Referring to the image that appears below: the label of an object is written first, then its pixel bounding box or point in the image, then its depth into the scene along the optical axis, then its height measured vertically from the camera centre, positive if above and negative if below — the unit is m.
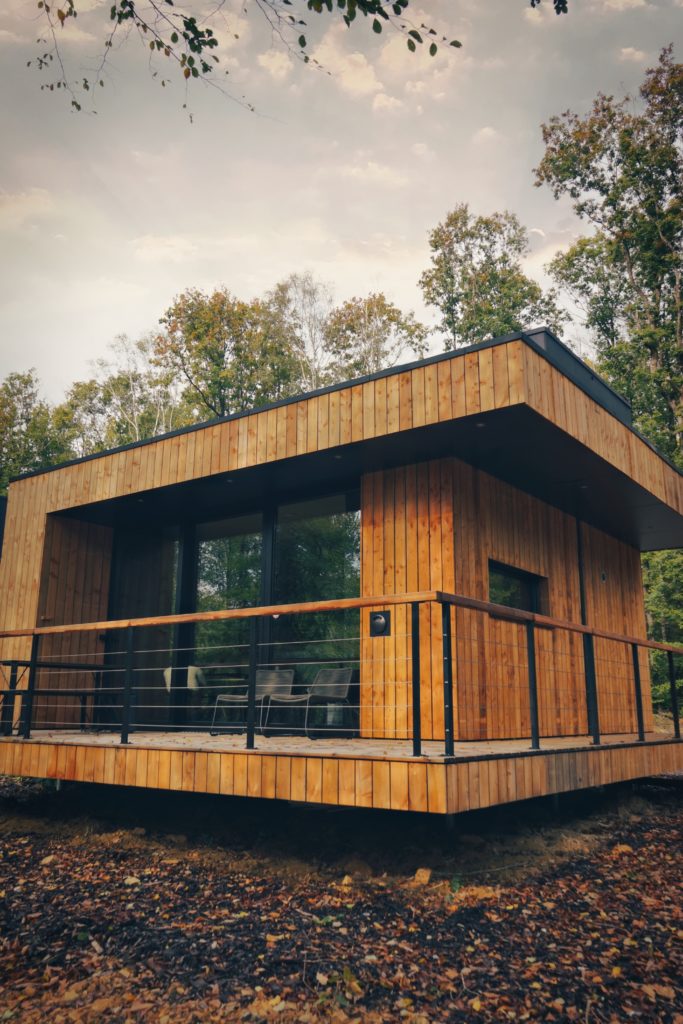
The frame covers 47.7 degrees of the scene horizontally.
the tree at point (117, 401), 27.22 +10.12
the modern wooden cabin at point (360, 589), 5.13 +1.04
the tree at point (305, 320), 24.03 +11.49
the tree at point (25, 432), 25.55 +8.55
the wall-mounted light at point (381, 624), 6.43 +0.59
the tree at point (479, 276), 21.52 +11.51
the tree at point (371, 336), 23.30 +10.70
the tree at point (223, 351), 22.47 +9.88
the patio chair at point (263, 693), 6.89 +0.02
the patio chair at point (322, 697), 6.41 -0.01
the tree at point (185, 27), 3.79 +3.54
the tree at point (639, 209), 19.11 +12.32
